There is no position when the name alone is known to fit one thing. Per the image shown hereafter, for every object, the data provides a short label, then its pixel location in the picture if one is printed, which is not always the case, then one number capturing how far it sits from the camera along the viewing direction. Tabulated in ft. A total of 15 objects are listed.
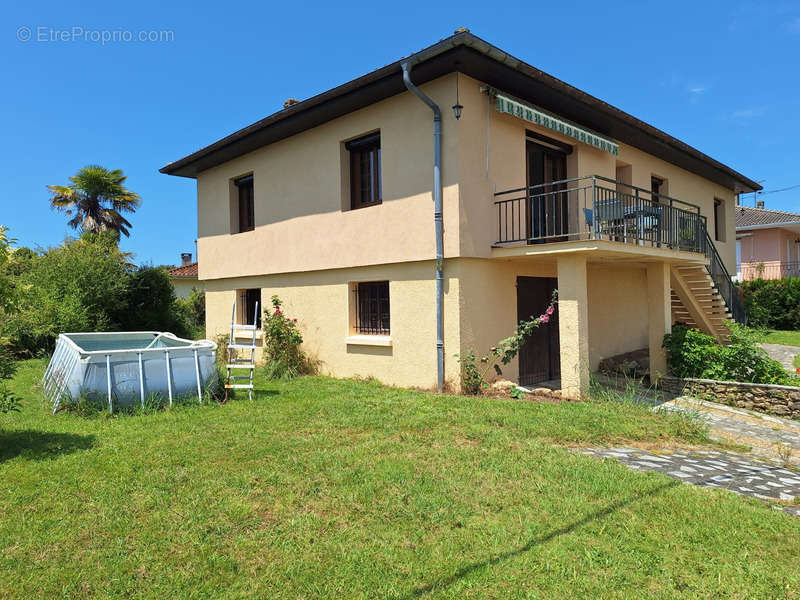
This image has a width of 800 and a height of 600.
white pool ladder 30.78
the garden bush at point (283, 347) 36.83
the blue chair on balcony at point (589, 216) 29.01
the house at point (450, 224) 28.37
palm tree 72.54
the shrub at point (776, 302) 68.85
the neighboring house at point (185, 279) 92.38
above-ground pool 22.86
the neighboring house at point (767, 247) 82.84
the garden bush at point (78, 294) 47.75
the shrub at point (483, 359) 28.45
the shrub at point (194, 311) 67.31
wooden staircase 38.99
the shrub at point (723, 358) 31.83
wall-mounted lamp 27.66
